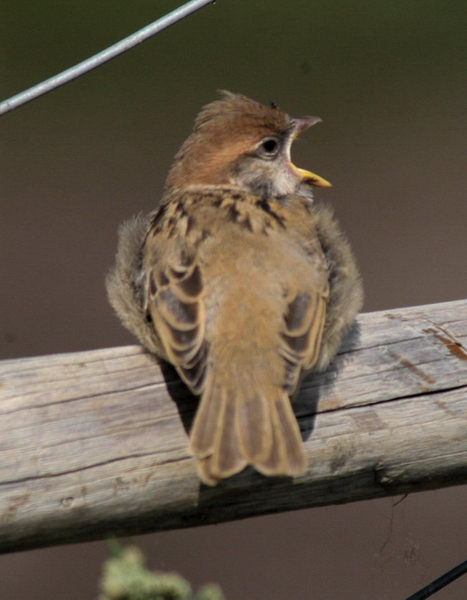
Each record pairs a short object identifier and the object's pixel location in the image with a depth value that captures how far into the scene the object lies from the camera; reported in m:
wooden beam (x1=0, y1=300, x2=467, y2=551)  5.32
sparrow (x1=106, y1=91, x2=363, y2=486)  5.66
